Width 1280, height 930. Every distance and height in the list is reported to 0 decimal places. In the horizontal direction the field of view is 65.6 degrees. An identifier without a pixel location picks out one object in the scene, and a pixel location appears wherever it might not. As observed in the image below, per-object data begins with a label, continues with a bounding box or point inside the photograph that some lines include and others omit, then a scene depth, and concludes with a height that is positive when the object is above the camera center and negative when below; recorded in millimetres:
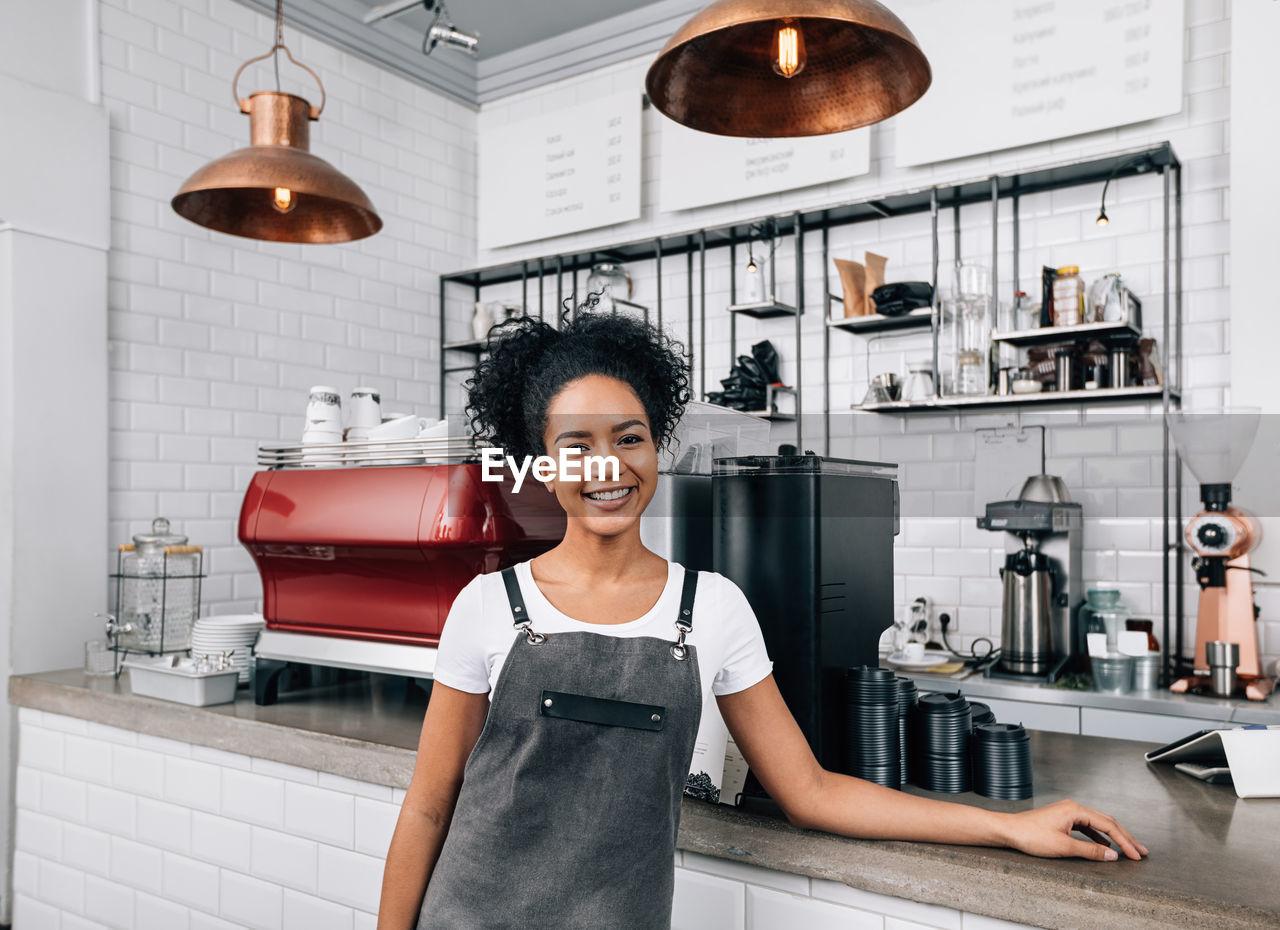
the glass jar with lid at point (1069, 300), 3389 +576
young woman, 1254 -337
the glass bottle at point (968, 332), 3600 +505
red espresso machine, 1944 -152
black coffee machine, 1491 -150
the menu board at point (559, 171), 4742 +1476
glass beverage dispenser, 2790 -362
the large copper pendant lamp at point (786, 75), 1606 +682
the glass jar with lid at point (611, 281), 4594 +875
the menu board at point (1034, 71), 3471 +1459
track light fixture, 4027 +1766
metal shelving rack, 3377 +936
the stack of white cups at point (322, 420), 2244 +106
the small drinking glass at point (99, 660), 2703 -528
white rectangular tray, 2236 -500
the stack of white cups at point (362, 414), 2273 +123
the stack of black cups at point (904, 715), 1508 -378
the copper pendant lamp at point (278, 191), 2152 +643
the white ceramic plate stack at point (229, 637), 2340 -406
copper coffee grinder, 3012 -255
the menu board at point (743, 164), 4148 +1327
